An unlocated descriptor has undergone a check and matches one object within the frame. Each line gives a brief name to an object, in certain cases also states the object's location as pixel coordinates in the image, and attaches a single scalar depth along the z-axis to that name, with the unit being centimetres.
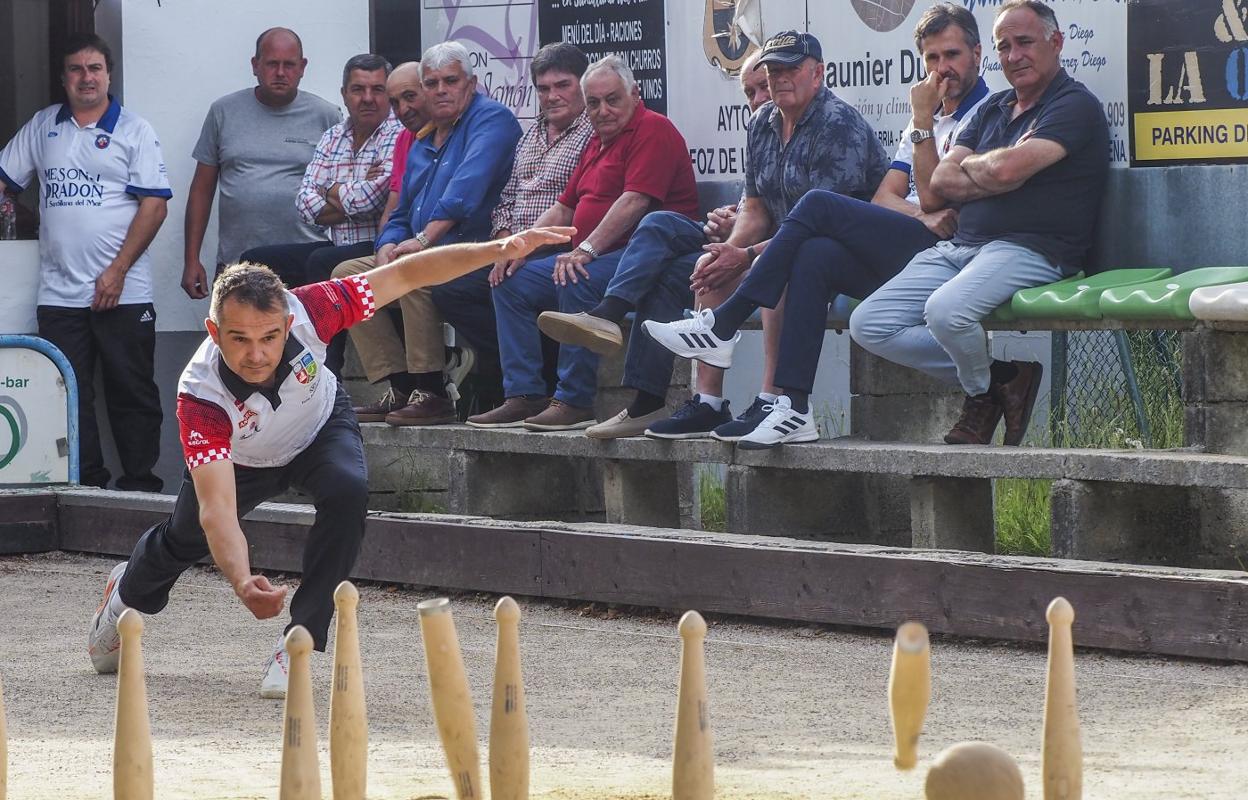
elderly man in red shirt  1619
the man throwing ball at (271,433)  1081
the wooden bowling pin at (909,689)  636
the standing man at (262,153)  1981
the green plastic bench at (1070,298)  1358
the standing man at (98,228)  1902
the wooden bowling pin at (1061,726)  661
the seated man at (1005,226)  1388
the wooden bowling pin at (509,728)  714
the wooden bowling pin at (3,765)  751
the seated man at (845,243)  1433
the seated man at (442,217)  1722
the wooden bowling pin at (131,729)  696
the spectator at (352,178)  1845
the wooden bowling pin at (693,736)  693
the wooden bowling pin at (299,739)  687
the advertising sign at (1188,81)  1424
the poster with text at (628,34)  1812
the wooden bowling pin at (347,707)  720
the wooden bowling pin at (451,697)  714
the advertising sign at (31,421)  1859
